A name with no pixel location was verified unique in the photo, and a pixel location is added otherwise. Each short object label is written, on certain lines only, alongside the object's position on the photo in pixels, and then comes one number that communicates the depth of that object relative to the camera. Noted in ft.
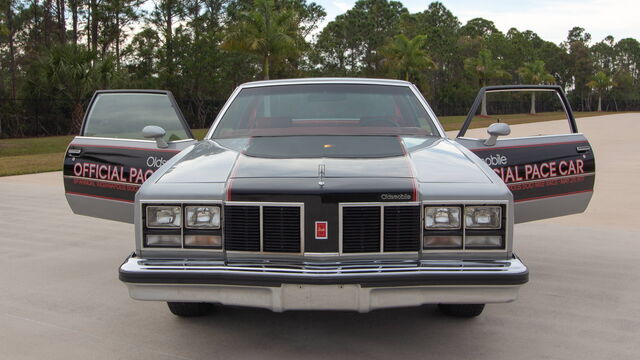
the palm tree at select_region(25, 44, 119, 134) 81.92
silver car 9.81
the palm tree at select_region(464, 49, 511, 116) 229.86
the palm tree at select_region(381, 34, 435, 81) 171.94
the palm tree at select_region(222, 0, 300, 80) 109.70
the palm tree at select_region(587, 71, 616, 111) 320.91
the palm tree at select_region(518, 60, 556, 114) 259.39
